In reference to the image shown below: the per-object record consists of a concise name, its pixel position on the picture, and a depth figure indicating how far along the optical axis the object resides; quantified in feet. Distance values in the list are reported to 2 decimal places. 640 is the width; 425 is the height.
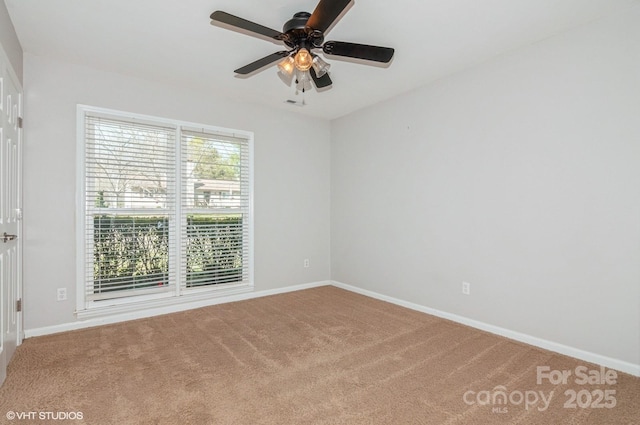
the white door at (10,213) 7.32
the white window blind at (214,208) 12.83
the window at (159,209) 10.95
